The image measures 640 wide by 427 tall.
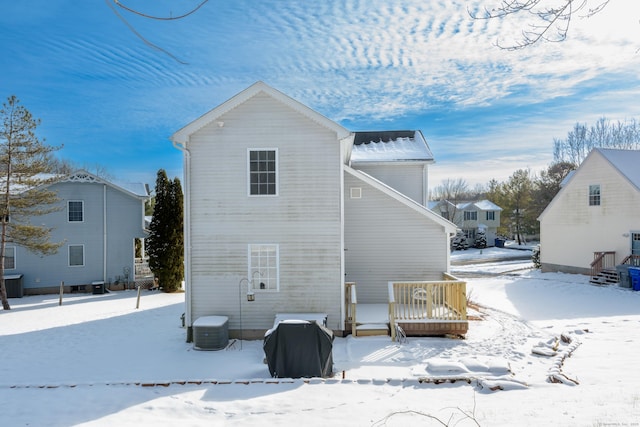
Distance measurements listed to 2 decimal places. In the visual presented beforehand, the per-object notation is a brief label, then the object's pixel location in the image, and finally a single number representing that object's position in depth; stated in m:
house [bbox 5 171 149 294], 20.31
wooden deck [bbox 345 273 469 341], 10.77
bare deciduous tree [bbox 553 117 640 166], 45.19
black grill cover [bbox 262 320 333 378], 8.23
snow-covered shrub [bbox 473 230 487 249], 46.12
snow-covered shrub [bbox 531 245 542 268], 27.30
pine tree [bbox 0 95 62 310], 17.28
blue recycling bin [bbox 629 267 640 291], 17.52
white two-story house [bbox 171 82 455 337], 11.18
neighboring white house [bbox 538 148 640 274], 19.89
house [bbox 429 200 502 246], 49.56
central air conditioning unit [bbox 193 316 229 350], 10.28
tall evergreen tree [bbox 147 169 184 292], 21.25
